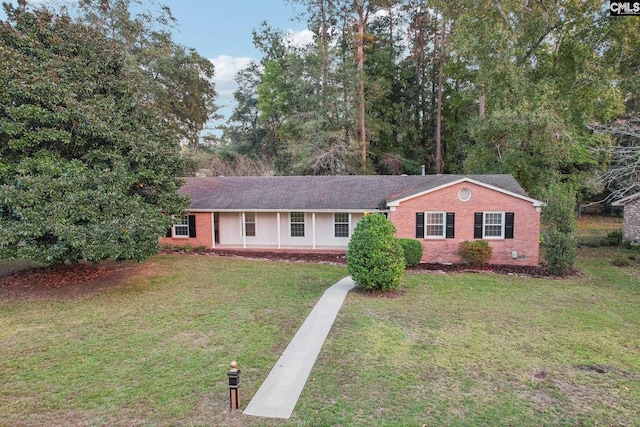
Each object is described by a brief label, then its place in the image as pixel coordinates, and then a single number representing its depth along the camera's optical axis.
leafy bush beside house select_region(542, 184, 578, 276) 15.09
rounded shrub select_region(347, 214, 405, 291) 11.58
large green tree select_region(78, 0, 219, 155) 24.33
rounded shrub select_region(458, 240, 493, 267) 16.36
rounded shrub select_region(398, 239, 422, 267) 16.17
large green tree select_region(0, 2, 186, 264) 10.06
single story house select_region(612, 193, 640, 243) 22.02
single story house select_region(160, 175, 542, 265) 16.64
